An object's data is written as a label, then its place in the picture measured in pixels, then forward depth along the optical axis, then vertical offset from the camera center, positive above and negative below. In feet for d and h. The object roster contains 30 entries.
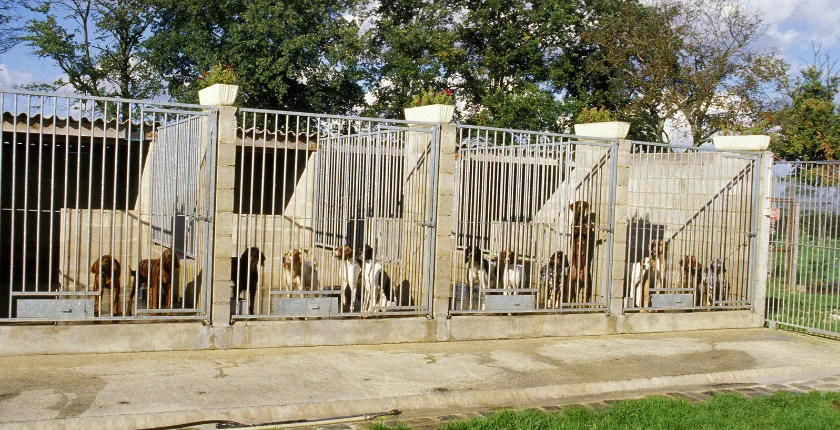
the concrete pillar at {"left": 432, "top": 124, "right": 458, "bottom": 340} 32.37 -1.42
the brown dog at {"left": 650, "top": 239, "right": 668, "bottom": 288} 37.78 -3.08
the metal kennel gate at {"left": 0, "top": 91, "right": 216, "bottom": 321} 26.61 -1.47
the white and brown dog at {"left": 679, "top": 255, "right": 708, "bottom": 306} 38.42 -3.87
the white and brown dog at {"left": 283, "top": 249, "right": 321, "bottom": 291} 32.94 -3.54
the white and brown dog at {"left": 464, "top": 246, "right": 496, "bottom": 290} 34.12 -3.38
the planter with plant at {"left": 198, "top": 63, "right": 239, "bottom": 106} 28.35 +3.47
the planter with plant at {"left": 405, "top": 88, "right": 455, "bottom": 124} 32.17 +3.43
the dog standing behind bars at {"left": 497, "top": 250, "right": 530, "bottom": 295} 34.65 -3.42
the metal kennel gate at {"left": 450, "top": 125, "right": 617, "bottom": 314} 34.60 -1.62
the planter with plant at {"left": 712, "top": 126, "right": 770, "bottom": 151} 39.75 +3.17
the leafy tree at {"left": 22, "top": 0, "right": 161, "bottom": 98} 95.14 +16.78
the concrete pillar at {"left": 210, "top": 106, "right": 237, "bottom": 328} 28.55 -1.09
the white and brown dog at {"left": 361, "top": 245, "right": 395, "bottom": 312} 32.55 -4.02
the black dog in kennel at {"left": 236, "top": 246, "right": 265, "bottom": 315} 31.63 -3.27
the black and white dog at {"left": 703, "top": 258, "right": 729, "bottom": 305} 38.99 -3.93
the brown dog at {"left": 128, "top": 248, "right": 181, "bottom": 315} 29.17 -3.53
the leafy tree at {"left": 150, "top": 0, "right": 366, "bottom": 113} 87.04 +16.11
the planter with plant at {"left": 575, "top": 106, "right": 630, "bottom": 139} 36.19 +3.35
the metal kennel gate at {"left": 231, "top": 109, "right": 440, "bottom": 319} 30.48 -2.35
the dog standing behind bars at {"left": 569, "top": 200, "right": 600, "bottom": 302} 35.99 -2.31
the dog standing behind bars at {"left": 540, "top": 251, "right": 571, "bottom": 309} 35.16 -3.67
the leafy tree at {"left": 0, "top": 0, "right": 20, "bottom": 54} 97.25 +18.11
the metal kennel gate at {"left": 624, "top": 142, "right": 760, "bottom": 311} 38.91 -1.09
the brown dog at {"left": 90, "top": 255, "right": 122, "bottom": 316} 27.91 -3.51
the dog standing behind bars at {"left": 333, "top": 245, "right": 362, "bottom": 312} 33.09 -3.43
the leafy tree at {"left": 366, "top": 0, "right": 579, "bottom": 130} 93.20 +17.63
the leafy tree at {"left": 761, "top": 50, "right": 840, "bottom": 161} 78.95 +8.05
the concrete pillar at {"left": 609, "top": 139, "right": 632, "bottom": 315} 36.24 -1.35
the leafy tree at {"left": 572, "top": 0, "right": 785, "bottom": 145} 86.33 +15.24
